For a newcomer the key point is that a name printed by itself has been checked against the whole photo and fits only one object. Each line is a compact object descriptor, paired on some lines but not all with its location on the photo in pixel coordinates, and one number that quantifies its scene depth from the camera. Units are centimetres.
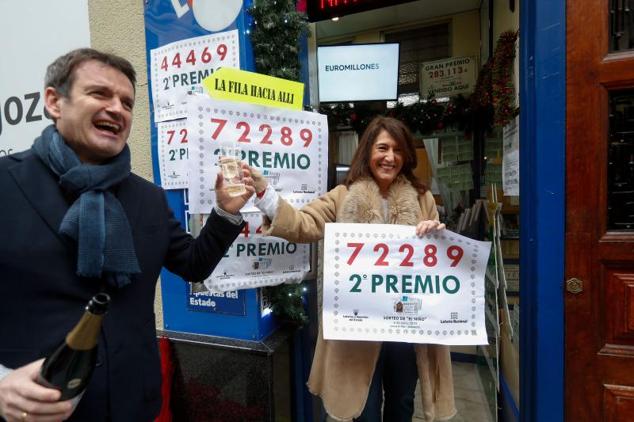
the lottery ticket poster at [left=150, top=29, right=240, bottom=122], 201
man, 103
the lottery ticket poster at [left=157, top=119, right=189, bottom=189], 215
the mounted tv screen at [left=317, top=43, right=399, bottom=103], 398
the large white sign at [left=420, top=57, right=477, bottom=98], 516
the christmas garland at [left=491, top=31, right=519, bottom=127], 254
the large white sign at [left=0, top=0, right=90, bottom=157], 269
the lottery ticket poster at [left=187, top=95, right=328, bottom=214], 171
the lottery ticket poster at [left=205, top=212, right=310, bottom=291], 191
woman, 168
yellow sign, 168
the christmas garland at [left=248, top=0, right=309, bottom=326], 197
